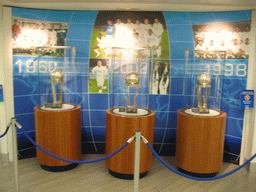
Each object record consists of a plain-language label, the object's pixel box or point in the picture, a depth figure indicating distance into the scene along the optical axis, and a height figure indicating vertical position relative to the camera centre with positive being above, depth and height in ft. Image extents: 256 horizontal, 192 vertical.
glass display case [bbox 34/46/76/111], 14.75 -0.12
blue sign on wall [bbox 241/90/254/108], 14.20 -1.36
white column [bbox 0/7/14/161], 14.33 +0.23
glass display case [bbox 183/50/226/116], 13.64 -0.53
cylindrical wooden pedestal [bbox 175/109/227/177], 12.69 -3.88
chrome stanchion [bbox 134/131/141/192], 9.00 -3.41
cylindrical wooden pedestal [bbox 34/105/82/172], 13.08 -3.65
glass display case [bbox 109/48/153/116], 14.49 +0.01
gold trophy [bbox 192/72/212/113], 13.38 -0.85
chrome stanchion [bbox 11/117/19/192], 10.12 -3.52
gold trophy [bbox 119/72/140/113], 12.87 -0.31
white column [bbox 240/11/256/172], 14.33 -2.82
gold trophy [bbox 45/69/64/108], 13.83 -0.48
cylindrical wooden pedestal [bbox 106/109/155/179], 12.22 -3.69
